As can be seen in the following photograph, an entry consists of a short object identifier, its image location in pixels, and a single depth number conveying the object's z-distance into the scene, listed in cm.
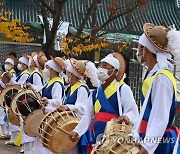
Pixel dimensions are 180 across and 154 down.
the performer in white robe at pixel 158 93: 400
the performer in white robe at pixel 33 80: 855
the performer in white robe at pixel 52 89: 719
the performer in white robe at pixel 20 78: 1069
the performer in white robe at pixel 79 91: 638
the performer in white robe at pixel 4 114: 1219
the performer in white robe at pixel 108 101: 540
